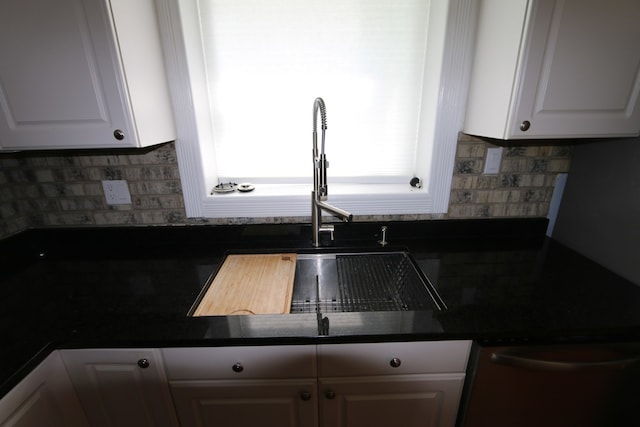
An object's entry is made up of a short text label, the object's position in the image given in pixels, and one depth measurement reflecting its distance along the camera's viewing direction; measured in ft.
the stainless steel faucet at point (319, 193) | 3.63
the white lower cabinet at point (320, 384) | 2.90
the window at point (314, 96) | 4.02
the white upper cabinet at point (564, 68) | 2.92
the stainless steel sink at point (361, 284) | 3.60
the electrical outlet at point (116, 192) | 4.36
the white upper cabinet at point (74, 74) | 2.79
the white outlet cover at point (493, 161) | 4.35
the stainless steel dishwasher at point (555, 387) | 2.89
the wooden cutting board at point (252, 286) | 3.38
